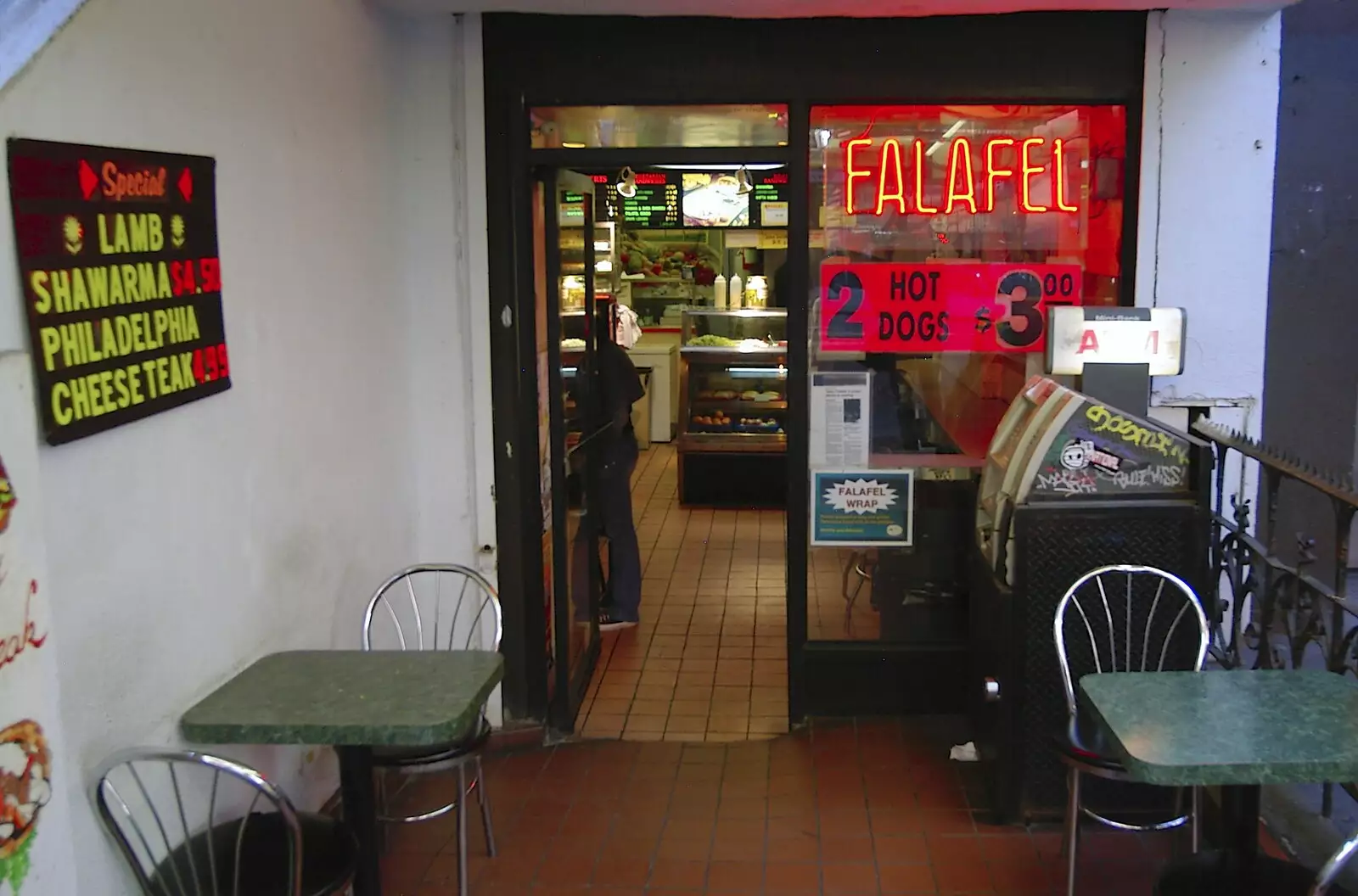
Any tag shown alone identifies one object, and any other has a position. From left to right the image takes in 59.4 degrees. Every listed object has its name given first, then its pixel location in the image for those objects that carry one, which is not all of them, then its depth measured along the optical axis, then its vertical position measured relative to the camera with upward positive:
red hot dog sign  4.88 -0.05
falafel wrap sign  5.02 -0.90
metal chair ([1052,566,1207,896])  3.99 -1.12
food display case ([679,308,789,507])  9.47 -1.05
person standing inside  6.45 -1.02
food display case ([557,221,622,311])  5.46 +0.12
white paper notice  4.98 -0.53
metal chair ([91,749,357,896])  2.65 -1.35
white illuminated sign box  4.48 -0.18
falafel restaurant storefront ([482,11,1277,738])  4.63 +0.22
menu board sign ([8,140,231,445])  2.46 +0.03
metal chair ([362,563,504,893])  3.97 -1.30
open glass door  5.02 -0.61
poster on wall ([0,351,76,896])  2.12 -0.69
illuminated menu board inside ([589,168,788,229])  11.05 +0.86
